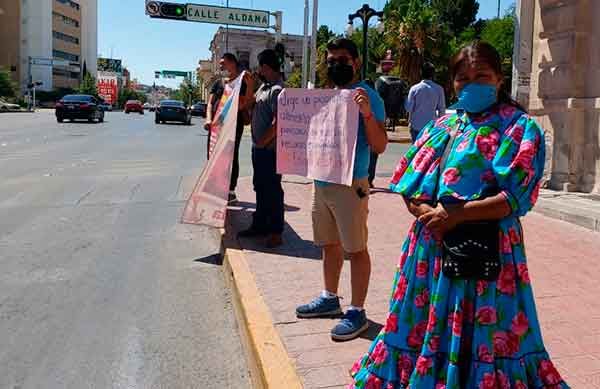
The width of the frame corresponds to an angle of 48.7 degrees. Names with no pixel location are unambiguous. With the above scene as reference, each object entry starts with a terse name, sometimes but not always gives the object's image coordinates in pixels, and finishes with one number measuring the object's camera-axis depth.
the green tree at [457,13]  58.66
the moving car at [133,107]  78.12
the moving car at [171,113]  40.41
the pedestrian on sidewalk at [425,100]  9.59
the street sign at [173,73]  142.12
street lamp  23.83
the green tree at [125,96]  154.10
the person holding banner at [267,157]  6.30
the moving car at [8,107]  69.66
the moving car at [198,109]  63.97
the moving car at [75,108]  36.84
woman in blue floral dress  2.61
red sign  141.98
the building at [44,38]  112.69
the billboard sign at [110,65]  190.80
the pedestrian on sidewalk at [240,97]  7.14
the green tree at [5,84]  87.75
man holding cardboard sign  3.96
